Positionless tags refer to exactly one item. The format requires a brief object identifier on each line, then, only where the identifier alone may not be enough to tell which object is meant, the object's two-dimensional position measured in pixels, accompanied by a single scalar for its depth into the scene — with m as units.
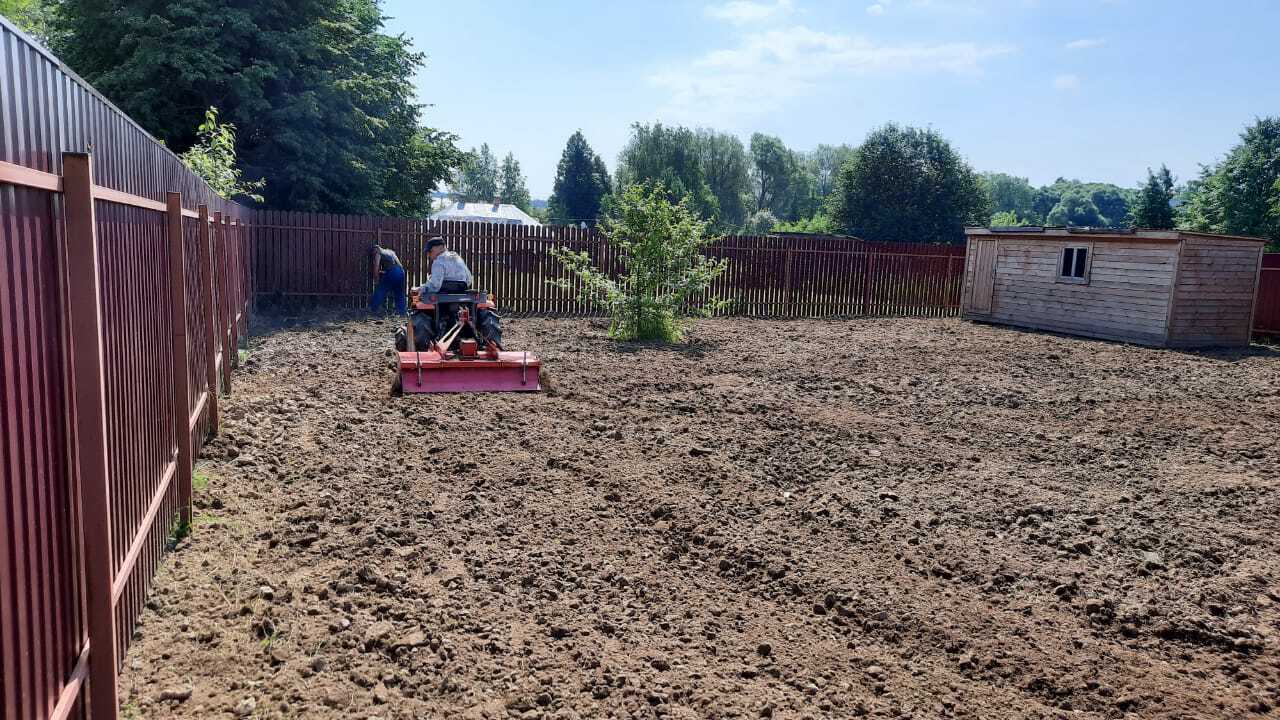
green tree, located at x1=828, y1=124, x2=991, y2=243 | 49.16
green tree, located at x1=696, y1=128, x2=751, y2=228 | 74.12
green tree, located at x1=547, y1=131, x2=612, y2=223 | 76.81
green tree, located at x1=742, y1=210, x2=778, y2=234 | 72.69
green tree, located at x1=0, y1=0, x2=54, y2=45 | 26.23
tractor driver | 9.01
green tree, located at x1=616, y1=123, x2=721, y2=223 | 69.62
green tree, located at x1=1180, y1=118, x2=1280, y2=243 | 32.31
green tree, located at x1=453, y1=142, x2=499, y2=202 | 111.88
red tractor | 7.98
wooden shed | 15.59
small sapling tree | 13.45
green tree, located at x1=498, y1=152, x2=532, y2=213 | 106.31
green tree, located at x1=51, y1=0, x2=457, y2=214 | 17.70
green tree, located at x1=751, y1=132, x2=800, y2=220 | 86.06
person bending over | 14.48
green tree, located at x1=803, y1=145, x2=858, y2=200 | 105.06
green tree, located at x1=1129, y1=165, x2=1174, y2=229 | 35.72
